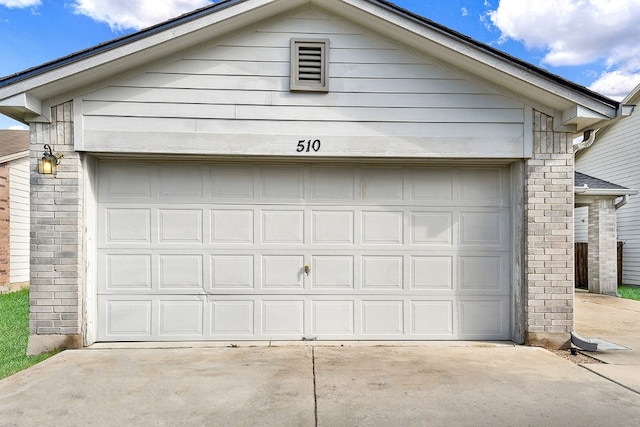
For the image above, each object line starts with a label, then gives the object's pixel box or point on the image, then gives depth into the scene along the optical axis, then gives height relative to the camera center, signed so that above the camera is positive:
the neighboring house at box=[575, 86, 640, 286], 14.22 +1.92
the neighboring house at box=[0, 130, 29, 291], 11.84 +0.30
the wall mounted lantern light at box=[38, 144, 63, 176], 5.33 +0.79
